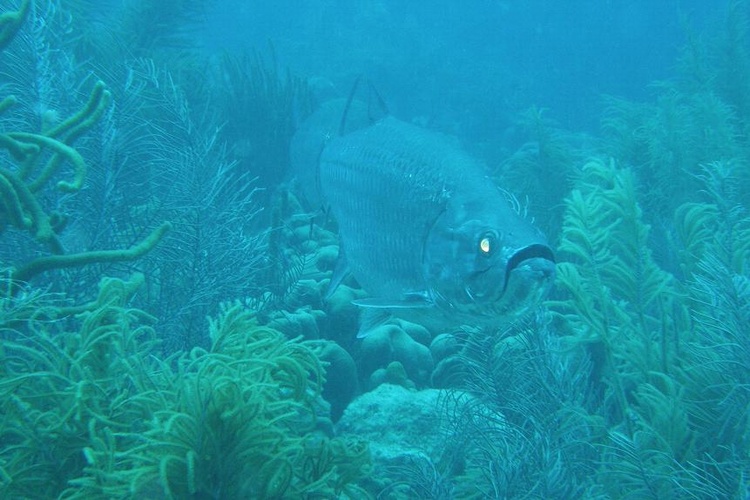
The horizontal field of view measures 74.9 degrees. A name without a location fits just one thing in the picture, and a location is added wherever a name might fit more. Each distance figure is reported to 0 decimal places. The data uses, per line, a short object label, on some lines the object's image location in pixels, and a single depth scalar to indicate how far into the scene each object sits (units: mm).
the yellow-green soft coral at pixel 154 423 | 1744
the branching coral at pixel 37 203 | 2389
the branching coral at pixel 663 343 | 2922
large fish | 2064
